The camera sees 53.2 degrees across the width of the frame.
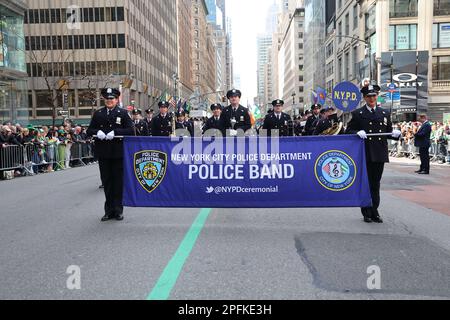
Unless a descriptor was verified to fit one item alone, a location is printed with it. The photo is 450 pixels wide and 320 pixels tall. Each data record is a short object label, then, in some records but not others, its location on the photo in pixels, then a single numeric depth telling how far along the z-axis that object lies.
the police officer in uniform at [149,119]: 14.02
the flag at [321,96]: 21.88
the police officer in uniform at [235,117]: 10.62
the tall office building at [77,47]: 62.38
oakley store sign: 41.84
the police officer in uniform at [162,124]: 13.20
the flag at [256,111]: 36.24
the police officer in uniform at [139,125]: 13.72
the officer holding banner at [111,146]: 7.30
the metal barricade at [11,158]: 15.98
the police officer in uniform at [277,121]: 12.12
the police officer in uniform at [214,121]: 11.80
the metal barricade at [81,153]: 21.95
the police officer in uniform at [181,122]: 14.45
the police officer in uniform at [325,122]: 13.41
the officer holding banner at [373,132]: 7.08
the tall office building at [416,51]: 42.22
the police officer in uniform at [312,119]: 14.85
